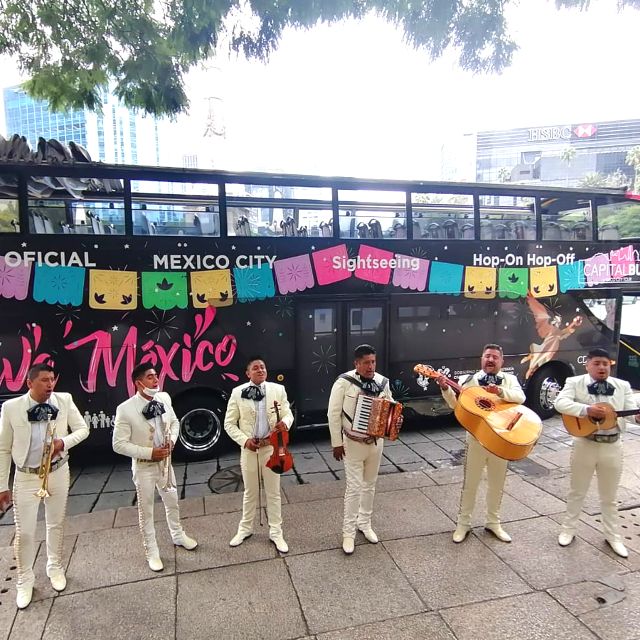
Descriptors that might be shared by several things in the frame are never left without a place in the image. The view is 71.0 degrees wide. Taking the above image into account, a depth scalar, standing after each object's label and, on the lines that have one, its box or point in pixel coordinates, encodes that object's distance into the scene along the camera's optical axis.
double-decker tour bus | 5.64
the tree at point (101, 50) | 5.37
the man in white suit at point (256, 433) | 4.03
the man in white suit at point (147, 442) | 3.65
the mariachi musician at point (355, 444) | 4.03
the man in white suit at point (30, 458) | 3.35
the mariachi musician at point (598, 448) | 3.94
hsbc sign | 96.50
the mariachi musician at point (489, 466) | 4.17
